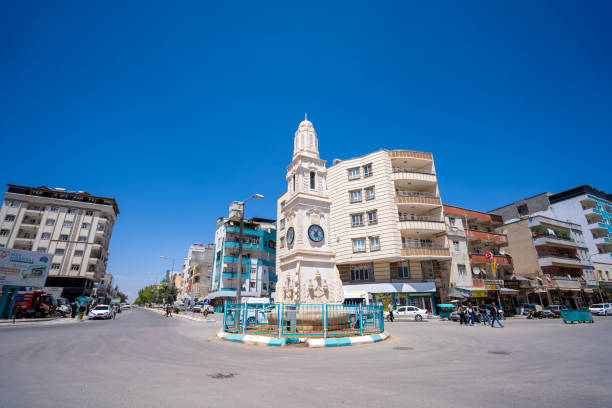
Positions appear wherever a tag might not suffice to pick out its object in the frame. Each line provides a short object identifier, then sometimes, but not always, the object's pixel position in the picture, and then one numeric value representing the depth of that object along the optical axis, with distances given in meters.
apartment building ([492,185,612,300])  48.53
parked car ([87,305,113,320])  30.16
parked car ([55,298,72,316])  34.19
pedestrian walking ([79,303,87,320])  27.20
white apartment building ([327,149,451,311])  33.78
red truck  26.83
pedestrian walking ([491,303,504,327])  21.75
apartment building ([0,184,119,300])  53.41
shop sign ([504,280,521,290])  40.00
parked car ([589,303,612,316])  33.97
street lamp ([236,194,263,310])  14.31
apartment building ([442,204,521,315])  34.69
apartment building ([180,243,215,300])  74.44
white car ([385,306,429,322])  30.29
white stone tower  15.31
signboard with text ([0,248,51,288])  25.47
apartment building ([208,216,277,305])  53.97
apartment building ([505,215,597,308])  40.88
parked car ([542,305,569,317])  32.59
